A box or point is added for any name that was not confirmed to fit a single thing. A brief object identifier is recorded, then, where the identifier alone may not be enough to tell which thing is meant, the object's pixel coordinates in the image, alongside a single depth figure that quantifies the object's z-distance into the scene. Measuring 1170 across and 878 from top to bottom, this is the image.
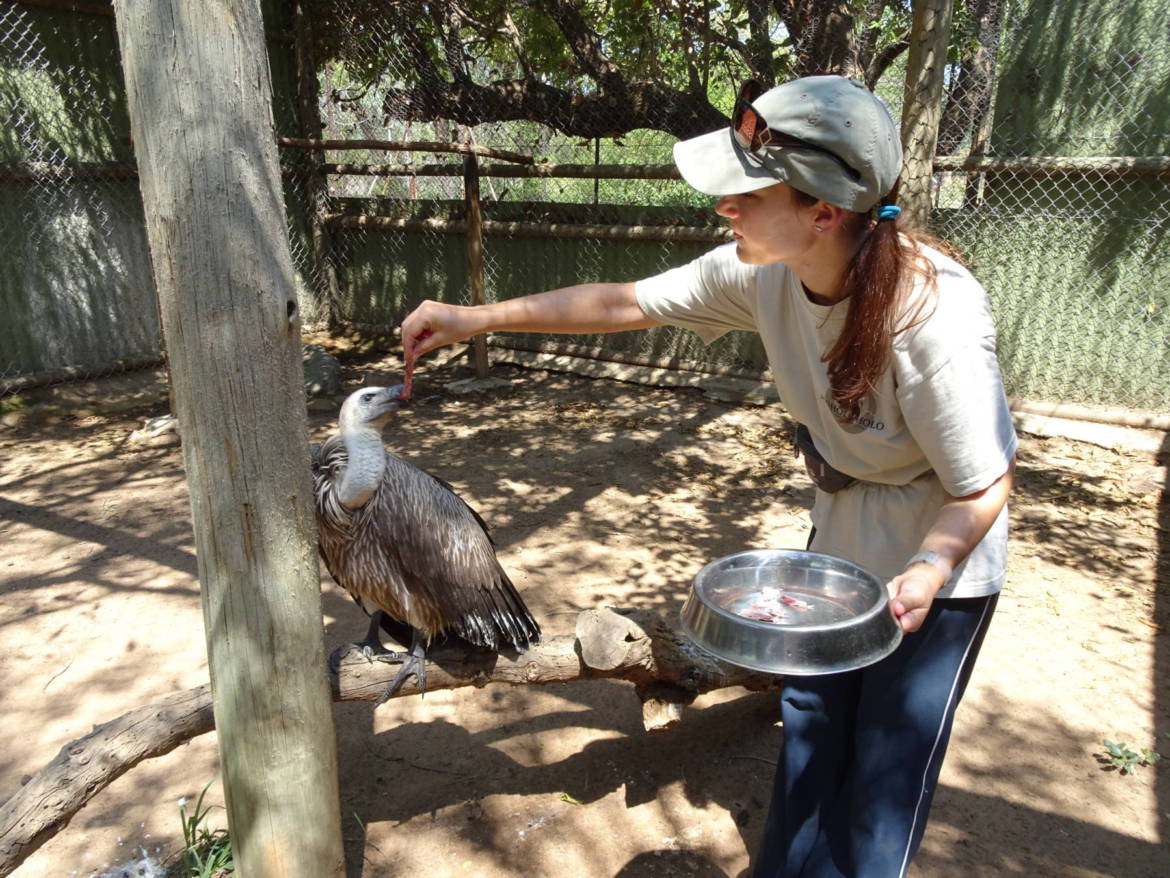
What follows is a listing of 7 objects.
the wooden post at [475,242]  7.33
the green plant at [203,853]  2.39
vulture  2.57
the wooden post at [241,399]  1.62
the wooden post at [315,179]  8.49
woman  1.59
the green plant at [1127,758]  2.92
